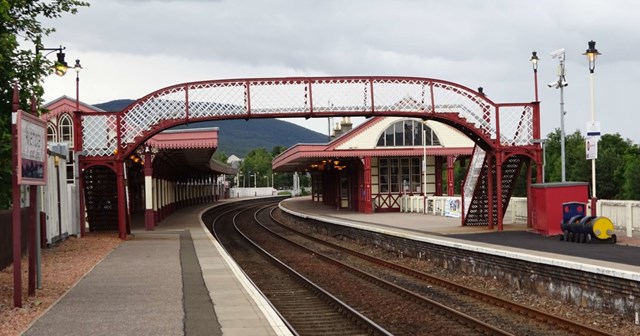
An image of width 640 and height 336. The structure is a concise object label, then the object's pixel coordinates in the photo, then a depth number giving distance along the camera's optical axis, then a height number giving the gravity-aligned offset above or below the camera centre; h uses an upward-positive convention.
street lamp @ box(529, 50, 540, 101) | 26.47 +3.47
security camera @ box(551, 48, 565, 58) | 26.94 +4.04
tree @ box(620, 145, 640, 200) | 67.69 -1.56
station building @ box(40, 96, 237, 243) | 26.03 -0.01
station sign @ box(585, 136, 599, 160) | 22.14 +0.57
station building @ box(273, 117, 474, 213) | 46.06 +0.93
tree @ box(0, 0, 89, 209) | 16.86 +2.62
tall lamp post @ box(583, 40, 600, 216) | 22.36 +3.26
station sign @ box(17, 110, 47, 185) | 11.80 +0.44
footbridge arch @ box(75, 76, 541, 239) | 26.39 +2.12
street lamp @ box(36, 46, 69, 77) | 18.55 +3.16
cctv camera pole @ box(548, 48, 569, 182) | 27.20 +3.21
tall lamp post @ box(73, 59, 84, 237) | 27.78 +0.05
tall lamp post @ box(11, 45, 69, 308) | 11.80 -0.75
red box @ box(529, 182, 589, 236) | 22.41 -0.92
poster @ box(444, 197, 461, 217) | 35.23 -1.81
